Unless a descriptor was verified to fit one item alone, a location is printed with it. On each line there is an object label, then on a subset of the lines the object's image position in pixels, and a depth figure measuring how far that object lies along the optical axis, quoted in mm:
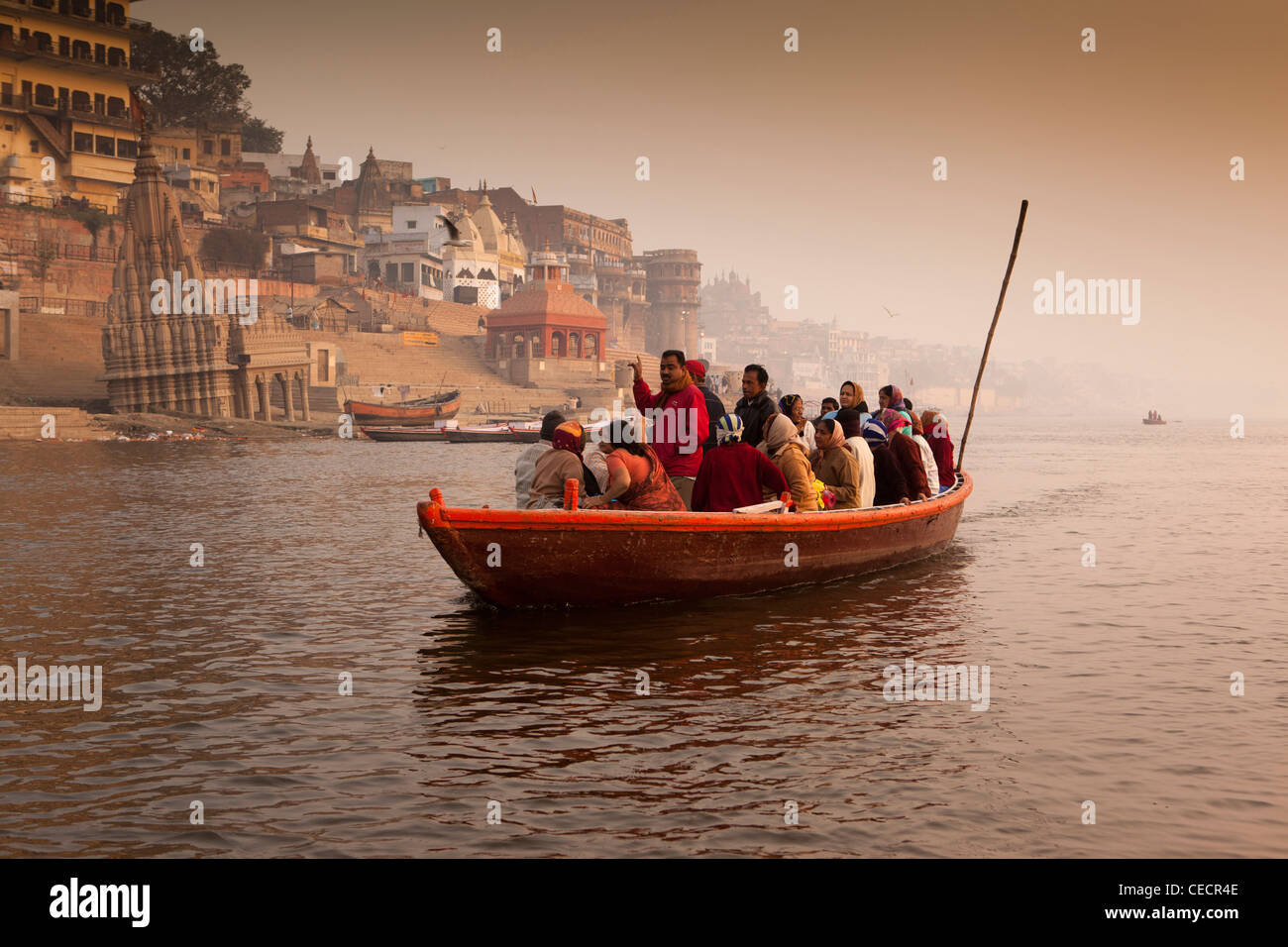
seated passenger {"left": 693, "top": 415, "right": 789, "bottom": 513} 12141
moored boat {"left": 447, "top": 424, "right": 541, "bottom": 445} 66938
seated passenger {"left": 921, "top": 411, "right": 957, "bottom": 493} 17266
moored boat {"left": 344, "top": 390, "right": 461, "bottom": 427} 67750
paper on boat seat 12328
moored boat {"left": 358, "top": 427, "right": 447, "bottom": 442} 65688
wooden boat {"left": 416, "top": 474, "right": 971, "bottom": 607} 11055
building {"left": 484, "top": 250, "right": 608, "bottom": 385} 87625
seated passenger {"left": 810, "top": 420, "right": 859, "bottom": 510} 14047
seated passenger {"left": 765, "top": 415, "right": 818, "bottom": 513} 12734
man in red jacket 11875
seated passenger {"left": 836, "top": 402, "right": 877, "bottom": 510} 14180
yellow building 67375
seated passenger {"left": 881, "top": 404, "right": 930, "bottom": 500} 15633
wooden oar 24281
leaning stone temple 59062
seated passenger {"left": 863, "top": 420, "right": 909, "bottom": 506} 15461
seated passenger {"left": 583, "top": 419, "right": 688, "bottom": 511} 11625
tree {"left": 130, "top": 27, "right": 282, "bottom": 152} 93125
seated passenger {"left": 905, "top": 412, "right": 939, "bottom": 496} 16286
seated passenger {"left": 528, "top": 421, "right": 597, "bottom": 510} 11797
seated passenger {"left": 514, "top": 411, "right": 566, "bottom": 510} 12422
